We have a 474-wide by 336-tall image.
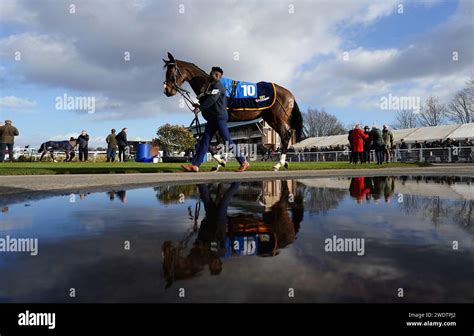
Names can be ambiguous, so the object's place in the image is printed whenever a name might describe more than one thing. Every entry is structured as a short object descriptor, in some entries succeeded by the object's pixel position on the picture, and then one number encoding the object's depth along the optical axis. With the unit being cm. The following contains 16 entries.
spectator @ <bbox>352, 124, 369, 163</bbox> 1883
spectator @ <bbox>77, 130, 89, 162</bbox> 2102
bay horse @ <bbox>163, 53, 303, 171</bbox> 1046
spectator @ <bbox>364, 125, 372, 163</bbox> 1987
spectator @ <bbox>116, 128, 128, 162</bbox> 2230
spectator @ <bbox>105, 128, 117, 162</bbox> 2127
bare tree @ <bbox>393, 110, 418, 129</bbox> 8619
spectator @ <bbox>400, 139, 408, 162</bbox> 2899
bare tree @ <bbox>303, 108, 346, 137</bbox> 9769
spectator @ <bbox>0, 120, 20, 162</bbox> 1656
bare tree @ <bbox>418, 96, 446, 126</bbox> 7488
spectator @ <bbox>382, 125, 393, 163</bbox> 2005
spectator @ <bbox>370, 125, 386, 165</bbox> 1930
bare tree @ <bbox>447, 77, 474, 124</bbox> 6338
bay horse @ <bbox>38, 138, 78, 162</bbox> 2586
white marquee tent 3094
